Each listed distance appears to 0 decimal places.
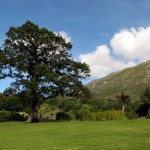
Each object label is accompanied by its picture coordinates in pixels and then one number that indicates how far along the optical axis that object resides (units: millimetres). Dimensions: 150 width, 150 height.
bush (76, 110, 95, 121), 33682
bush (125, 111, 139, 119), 35978
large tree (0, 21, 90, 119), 32082
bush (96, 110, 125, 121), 33125
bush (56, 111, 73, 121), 36202
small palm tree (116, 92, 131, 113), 52993
